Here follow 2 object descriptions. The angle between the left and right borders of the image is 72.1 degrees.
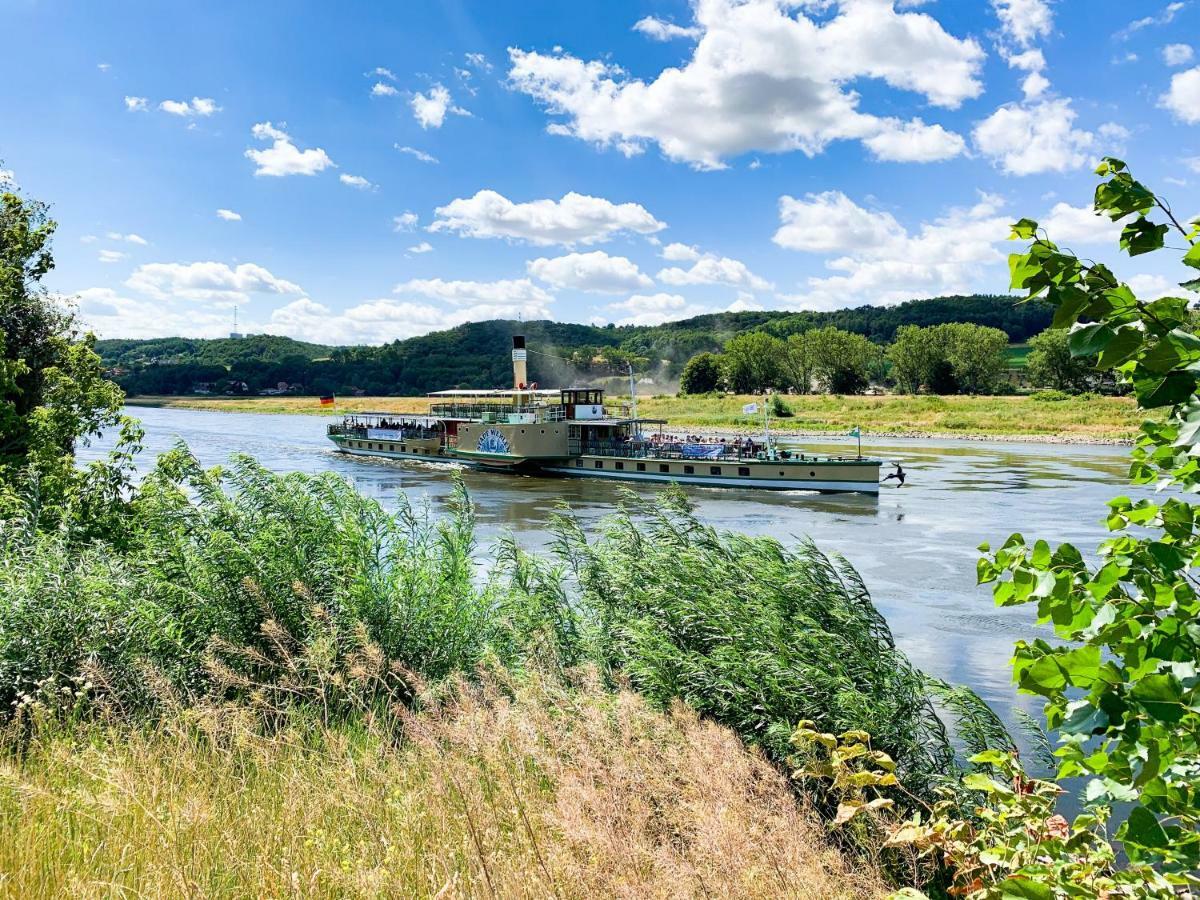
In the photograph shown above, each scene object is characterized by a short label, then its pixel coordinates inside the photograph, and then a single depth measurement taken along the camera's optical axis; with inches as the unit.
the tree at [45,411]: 446.9
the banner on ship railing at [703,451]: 1825.8
